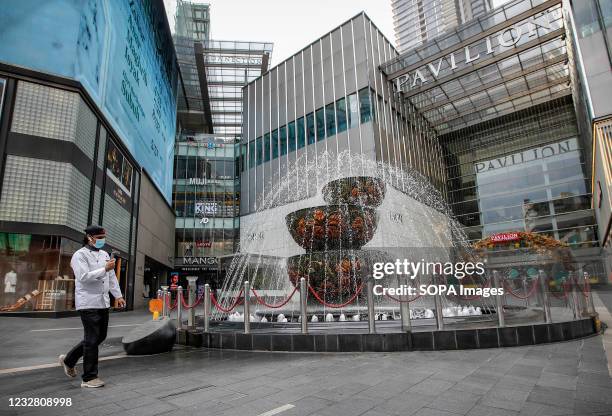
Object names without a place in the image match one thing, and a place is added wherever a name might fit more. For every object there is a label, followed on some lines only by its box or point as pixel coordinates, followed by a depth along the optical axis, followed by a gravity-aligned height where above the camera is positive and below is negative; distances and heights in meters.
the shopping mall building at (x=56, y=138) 14.38 +6.56
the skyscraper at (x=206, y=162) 38.81 +13.64
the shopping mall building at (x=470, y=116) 23.89 +13.28
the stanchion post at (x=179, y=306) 8.22 -0.39
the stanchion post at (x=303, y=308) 6.45 -0.41
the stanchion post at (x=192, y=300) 7.81 -0.25
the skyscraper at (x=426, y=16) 127.00 +94.16
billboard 14.98 +11.25
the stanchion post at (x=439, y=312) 6.29 -0.55
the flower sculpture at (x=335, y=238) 9.01 +1.11
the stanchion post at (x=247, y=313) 6.83 -0.49
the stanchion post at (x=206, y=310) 7.36 -0.44
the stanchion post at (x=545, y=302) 7.17 -0.52
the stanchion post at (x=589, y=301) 8.14 -0.60
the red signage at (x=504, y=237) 34.10 +3.62
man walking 4.01 -0.07
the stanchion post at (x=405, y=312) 6.31 -0.54
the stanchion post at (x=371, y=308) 6.30 -0.44
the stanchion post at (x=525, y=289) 8.23 -0.29
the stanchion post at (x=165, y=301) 8.84 -0.29
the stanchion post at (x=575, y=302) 7.78 -0.59
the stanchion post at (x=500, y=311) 6.51 -0.59
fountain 6.16 -0.42
